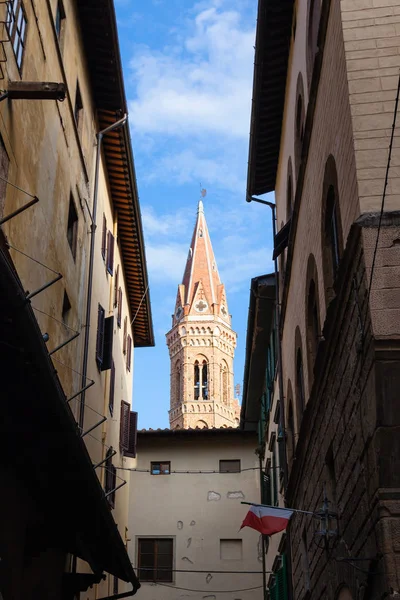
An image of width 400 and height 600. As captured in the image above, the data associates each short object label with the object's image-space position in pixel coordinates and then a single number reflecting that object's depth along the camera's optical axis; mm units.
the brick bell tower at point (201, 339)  90125
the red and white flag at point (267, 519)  11250
